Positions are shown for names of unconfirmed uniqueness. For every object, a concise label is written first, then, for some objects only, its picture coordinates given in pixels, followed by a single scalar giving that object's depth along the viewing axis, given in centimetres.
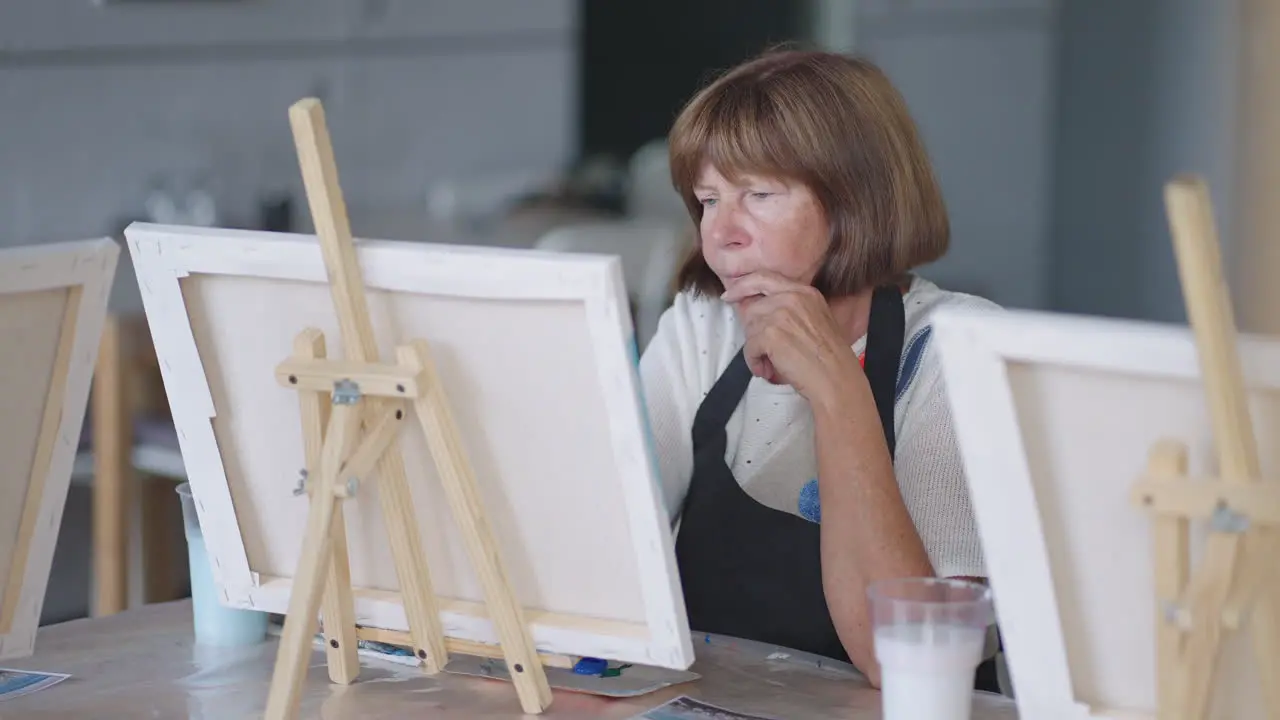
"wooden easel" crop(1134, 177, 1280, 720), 265
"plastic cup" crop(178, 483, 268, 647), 315
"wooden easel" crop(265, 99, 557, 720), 291
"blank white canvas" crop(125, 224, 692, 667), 289
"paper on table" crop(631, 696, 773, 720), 296
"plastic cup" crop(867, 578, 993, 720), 283
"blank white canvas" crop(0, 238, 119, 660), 300
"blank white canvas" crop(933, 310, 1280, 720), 272
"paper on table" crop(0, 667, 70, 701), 304
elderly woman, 318
